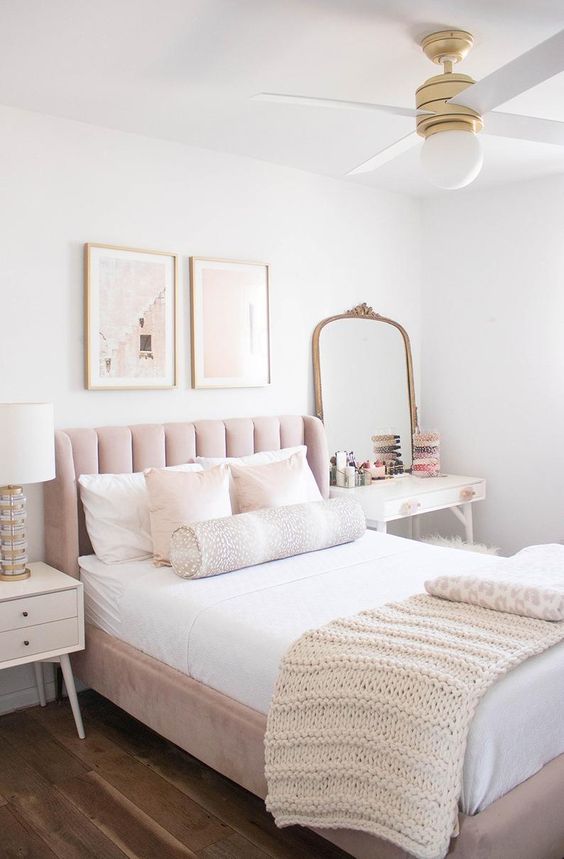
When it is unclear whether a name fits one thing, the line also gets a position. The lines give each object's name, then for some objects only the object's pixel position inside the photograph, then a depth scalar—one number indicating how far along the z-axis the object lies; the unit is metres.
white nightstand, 2.73
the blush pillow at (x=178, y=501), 3.03
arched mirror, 4.39
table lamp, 2.76
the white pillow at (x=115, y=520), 3.11
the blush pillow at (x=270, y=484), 3.35
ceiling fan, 2.14
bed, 1.83
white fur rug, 4.27
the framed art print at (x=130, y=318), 3.36
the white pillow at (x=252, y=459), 3.54
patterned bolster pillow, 2.79
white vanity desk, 3.94
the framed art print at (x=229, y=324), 3.75
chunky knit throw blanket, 1.72
